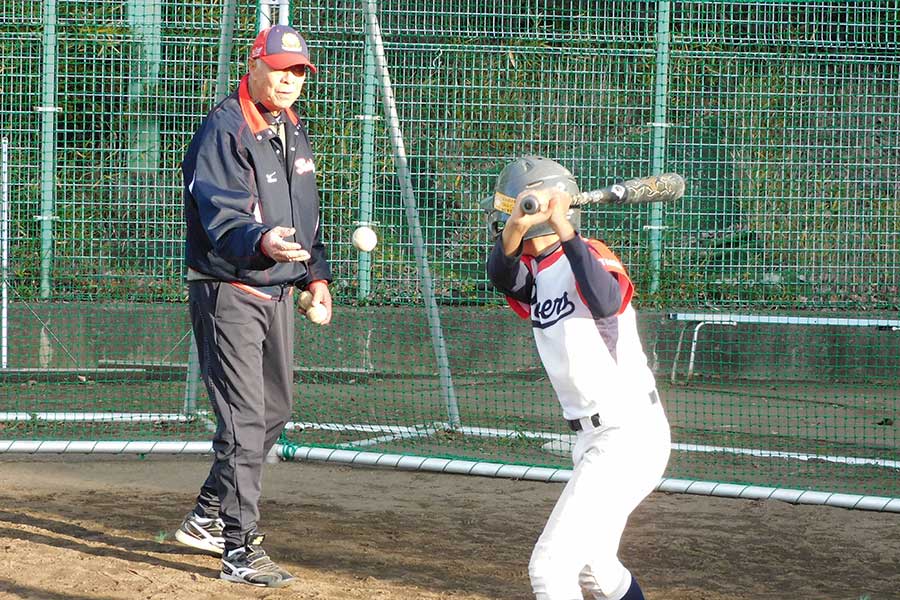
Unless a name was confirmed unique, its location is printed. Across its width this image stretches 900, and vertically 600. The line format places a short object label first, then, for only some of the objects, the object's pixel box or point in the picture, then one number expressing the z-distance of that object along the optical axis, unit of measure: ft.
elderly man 30.42
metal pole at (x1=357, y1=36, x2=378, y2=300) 56.59
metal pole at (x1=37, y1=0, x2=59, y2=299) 58.08
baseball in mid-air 37.08
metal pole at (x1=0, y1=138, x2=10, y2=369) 58.34
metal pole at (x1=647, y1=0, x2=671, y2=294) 59.67
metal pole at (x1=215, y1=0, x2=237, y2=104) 47.09
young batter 23.12
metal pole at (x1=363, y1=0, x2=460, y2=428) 47.47
